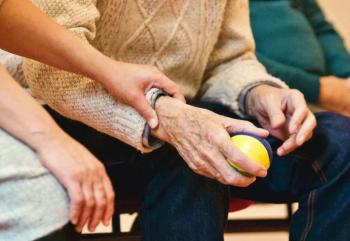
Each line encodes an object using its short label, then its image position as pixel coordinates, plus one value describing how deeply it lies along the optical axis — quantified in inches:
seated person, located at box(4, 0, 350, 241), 59.6
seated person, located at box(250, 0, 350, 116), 91.2
